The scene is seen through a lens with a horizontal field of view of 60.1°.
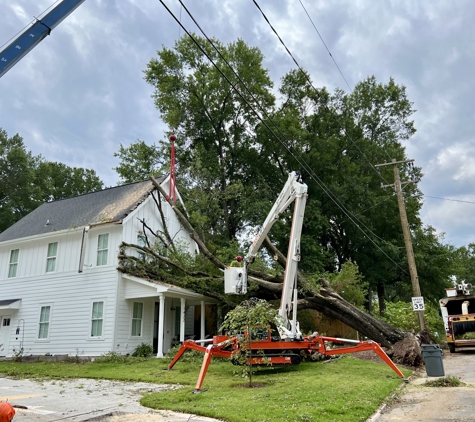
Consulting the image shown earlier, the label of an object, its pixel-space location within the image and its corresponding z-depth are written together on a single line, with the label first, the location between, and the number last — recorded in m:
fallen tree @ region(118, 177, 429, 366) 14.55
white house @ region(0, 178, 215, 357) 16.52
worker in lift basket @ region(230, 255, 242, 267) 12.61
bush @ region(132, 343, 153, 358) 16.11
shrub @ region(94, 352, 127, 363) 14.73
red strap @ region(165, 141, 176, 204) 17.94
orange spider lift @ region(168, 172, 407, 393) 10.28
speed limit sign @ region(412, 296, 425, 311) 15.48
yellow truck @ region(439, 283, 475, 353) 16.92
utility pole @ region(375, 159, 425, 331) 16.16
